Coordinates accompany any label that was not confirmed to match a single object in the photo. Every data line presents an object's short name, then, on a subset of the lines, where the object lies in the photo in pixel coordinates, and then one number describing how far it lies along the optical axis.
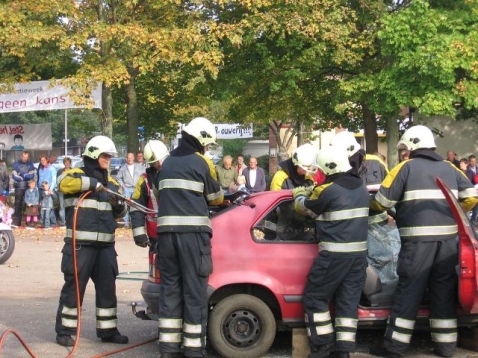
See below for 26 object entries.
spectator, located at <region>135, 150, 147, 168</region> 18.09
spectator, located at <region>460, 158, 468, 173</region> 19.36
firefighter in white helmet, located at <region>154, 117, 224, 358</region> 6.62
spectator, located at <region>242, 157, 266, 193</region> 18.05
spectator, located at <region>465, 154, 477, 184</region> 19.20
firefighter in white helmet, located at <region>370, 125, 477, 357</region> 6.82
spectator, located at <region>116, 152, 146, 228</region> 17.67
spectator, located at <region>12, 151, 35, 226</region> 19.03
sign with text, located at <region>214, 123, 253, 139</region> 36.12
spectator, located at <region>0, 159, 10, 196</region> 19.12
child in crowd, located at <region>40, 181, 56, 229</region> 18.61
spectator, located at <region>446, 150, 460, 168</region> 19.64
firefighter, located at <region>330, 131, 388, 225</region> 7.45
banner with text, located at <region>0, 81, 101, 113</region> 19.09
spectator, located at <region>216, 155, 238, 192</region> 18.27
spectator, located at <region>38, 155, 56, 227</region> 18.78
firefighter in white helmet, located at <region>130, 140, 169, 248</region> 8.02
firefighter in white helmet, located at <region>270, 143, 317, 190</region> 8.01
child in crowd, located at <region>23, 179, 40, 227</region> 18.67
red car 6.90
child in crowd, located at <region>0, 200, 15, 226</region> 13.02
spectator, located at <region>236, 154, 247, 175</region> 19.80
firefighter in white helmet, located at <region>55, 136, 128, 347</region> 7.53
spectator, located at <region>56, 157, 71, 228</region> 18.83
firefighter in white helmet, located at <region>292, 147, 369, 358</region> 6.68
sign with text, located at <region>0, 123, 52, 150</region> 21.67
